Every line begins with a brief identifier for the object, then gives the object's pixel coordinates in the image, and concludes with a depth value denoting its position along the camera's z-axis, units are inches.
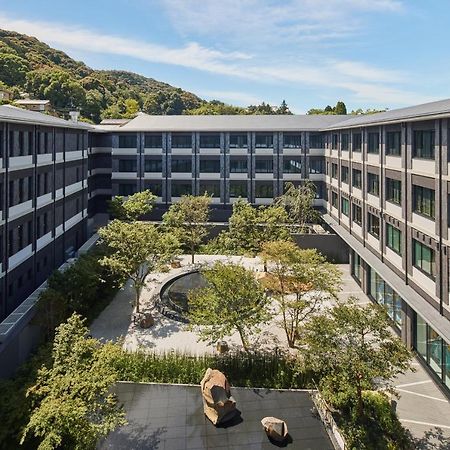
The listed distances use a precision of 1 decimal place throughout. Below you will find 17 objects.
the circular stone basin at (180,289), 1049.5
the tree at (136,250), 970.7
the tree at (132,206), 1626.5
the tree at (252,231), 1384.1
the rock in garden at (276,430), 567.2
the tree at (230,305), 733.9
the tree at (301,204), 1584.6
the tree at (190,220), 1451.8
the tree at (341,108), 3326.5
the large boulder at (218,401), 610.9
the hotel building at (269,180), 738.2
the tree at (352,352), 551.8
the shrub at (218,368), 708.7
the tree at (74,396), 458.6
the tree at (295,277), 826.8
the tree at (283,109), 4672.7
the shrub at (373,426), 551.5
